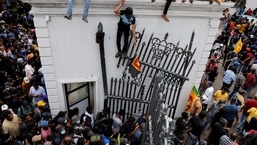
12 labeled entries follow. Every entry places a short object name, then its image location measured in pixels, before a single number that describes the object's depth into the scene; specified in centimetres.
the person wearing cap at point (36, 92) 936
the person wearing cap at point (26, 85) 1013
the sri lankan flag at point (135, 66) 854
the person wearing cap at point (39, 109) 840
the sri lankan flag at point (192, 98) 1009
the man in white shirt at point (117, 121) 868
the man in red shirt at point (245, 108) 957
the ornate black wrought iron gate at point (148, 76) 891
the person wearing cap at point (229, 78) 1175
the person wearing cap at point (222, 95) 1007
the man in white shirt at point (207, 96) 1043
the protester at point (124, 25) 773
